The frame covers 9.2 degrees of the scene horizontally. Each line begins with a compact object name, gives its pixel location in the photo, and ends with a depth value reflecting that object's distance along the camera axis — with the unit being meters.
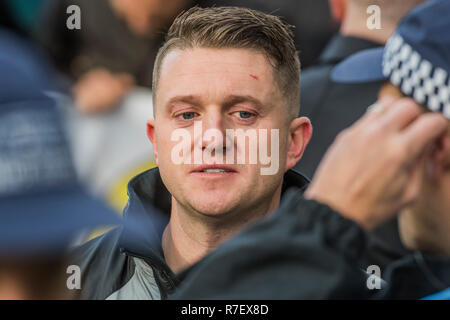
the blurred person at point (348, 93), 3.15
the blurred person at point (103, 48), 3.39
